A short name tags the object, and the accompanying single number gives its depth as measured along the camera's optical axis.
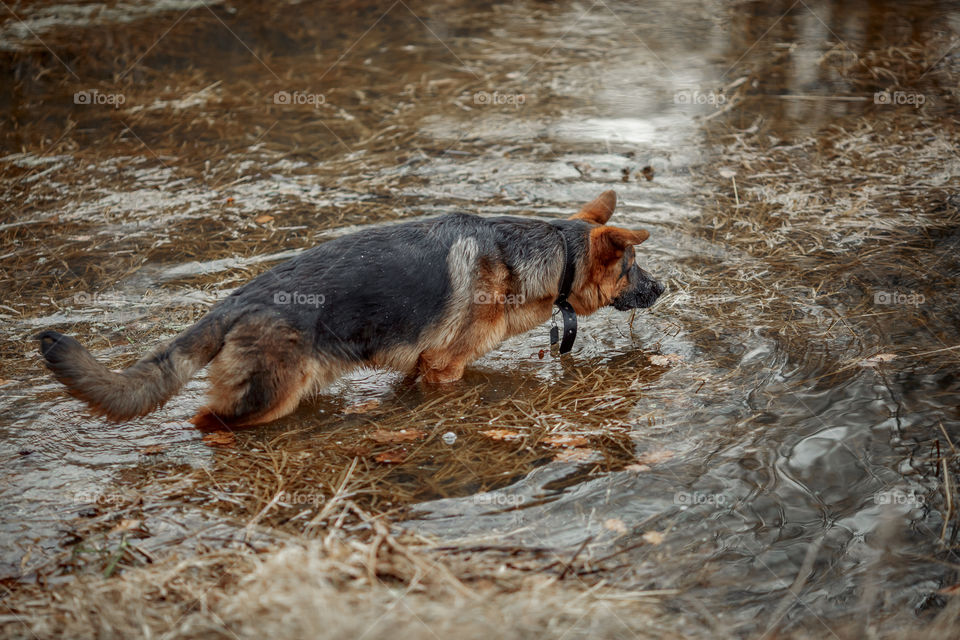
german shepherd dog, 5.10
